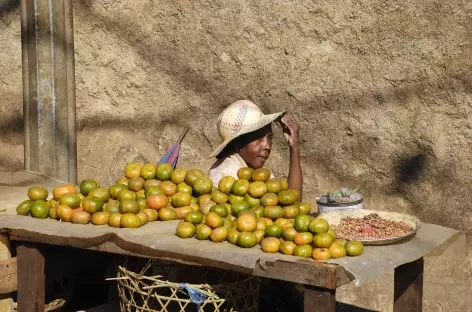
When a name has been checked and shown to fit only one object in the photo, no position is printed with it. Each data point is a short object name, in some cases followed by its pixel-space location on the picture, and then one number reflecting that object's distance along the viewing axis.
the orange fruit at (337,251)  3.96
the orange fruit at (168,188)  4.87
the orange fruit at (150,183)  4.95
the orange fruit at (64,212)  4.73
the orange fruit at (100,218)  4.63
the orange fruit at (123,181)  5.03
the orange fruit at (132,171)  5.07
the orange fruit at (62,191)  4.96
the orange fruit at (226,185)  4.79
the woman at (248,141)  5.29
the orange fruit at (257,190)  4.68
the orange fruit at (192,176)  4.89
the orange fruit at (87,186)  4.96
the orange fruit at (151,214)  4.67
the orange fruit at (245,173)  4.85
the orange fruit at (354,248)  3.98
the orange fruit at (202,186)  4.82
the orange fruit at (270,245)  4.08
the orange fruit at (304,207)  4.58
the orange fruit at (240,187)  4.73
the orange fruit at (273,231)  4.20
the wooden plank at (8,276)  4.78
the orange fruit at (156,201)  4.72
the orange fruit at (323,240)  3.99
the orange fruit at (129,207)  4.58
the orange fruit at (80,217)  4.66
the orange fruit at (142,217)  4.57
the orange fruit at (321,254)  3.93
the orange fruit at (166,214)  4.70
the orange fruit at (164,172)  5.01
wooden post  6.32
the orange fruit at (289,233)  4.12
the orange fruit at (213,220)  4.33
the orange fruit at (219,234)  4.26
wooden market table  3.80
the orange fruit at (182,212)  4.73
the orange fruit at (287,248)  4.04
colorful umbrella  5.93
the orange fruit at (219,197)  4.71
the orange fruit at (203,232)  4.30
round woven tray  4.47
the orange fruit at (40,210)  4.80
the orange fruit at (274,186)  4.69
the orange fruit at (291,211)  4.50
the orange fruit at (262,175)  4.77
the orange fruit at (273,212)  4.48
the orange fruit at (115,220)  4.57
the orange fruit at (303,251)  3.97
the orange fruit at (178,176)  4.96
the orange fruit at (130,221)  4.51
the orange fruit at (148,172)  5.04
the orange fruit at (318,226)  4.10
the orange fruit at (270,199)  4.59
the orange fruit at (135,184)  4.93
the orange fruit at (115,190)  4.89
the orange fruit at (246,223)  4.26
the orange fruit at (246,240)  4.15
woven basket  4.39
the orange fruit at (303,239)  4.05
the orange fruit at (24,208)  4.89
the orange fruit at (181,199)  4.75
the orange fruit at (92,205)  4.70
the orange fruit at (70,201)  4.78
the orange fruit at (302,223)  4.14
